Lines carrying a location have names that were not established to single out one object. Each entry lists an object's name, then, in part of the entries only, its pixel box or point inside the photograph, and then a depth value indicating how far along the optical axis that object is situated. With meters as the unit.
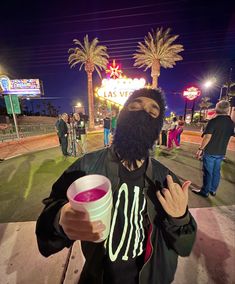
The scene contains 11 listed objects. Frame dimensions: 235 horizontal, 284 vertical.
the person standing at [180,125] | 8.43
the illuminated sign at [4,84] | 13.67
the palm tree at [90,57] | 20.20
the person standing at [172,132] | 8.34
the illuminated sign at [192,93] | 34.19
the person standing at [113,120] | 8.57
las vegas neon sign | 10.87
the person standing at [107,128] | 8.83
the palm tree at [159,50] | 15.80
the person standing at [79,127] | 6.89
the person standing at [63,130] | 6.75
